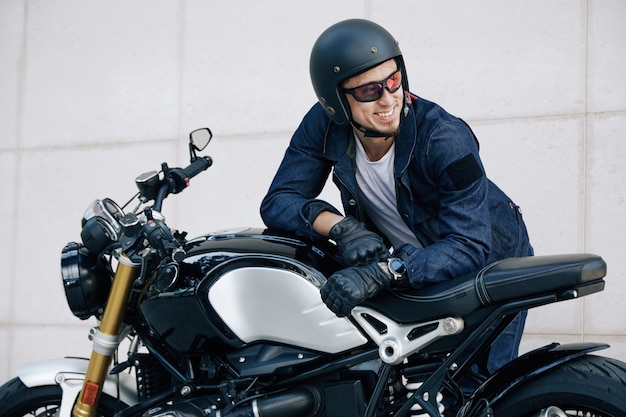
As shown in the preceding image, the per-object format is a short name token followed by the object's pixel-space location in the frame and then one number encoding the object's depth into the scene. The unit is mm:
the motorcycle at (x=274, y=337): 3003
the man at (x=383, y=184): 3130
